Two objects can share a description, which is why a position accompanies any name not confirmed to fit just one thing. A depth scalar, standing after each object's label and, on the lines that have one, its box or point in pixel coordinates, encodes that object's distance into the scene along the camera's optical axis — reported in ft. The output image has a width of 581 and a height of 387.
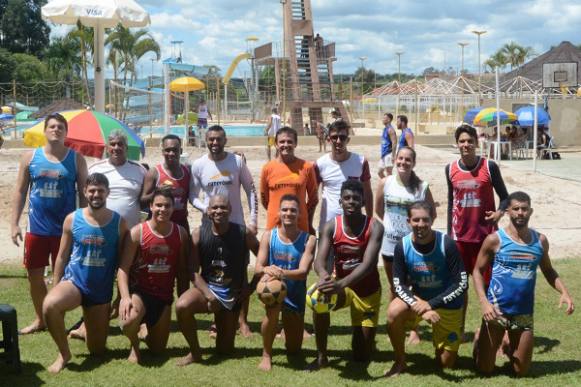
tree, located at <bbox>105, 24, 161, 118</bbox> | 166.71
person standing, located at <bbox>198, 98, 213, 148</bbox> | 94.22
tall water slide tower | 118.05
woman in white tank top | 21.01
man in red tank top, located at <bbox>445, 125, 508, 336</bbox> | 20.92
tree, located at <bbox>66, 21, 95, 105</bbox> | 136.74
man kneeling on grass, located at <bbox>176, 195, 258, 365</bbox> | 19.70
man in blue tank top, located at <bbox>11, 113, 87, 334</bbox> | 22.02
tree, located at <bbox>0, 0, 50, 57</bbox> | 279.90
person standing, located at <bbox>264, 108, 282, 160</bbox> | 78.12
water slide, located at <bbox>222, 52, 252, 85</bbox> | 159.25
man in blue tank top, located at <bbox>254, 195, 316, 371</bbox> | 19.29
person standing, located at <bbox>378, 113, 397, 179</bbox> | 57.62
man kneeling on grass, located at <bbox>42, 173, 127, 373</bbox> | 19.36
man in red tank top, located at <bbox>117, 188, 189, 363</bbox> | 19.65
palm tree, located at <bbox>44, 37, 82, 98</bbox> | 197.16
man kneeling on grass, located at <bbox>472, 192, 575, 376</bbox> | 18.43
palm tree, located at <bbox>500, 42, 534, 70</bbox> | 317.83
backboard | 137.90
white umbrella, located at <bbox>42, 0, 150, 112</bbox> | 33.22
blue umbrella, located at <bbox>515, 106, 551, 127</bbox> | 91.25
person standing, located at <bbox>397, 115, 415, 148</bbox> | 53.73
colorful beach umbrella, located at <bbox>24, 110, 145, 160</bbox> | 26.91
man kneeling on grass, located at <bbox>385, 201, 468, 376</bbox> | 18.40
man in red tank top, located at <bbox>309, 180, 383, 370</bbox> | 18.97
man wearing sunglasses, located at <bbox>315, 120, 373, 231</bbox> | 22.38
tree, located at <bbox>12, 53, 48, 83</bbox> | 223.30
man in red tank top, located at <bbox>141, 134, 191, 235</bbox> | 22.21
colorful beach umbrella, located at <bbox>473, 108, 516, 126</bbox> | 87.30
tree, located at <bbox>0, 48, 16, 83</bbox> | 223.30
